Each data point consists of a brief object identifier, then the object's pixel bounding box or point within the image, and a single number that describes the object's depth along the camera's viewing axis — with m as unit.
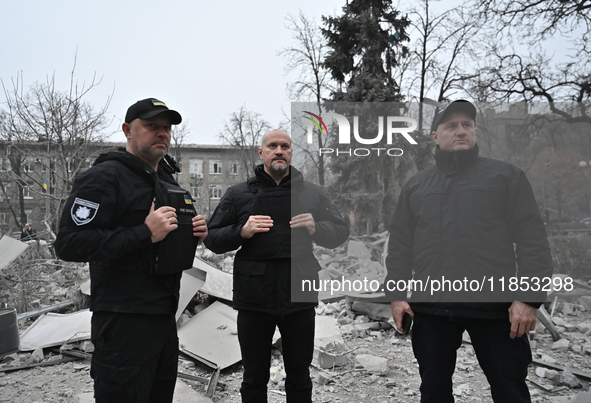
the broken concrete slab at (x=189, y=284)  5.04
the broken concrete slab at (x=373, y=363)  4.14
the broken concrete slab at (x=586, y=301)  5.91
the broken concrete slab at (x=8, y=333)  2.73
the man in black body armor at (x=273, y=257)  2.63
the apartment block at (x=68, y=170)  9.65
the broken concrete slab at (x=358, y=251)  3.96
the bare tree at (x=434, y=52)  10.24
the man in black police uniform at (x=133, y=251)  1.95
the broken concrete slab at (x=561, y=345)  4.69
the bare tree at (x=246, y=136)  23.95
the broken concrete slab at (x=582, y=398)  3.07
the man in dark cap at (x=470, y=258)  2.06
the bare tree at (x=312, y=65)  14.69
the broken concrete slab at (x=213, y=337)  4.33
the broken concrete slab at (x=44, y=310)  5.67
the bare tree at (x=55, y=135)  9.68
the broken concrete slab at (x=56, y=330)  4.89
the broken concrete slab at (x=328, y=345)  4.31
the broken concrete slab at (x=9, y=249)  5.34
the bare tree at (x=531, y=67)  6.77
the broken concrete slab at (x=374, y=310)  5.75
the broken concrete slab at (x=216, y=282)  5.48
